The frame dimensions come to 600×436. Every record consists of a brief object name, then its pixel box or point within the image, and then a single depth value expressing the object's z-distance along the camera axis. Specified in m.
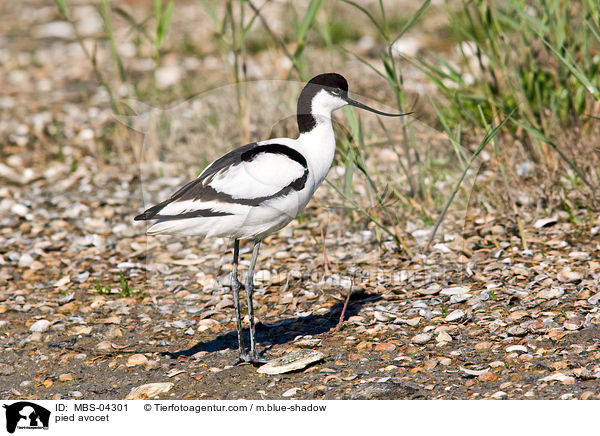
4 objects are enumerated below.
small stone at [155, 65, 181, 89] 15.14
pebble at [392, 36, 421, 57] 15.52
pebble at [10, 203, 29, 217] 10.96
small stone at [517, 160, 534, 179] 9.66
